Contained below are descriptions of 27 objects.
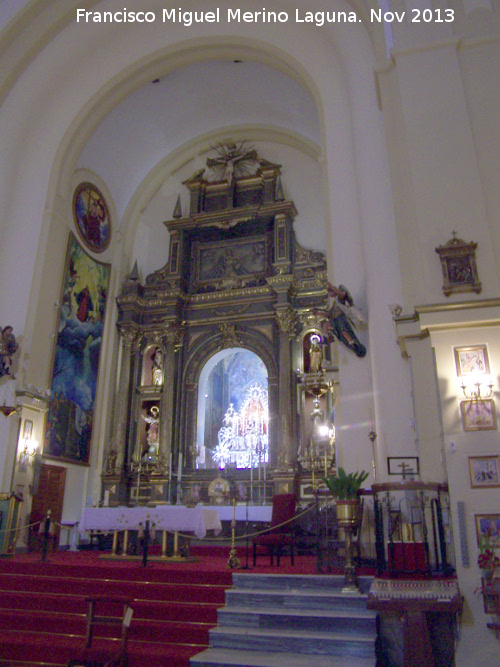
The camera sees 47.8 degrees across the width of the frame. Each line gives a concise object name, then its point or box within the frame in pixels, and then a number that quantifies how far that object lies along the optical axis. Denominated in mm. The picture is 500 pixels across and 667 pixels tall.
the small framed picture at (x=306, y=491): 11187
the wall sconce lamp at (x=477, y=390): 5852
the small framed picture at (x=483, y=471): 5645
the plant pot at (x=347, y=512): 5688
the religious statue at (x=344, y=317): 7836
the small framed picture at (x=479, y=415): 5785
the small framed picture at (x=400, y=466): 6655
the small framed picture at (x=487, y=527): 5395
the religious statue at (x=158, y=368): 13484
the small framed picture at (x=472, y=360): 5957
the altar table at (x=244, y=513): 9789
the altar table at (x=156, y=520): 7734
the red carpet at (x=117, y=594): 5125
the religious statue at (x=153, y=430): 12828
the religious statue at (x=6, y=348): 10016
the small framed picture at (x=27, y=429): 10203
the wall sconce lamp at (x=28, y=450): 10086
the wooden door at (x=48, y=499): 10250
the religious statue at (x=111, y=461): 12414
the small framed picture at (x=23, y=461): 10004
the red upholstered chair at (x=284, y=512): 8219
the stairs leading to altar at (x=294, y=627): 4668
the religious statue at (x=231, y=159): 14602
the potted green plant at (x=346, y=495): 5719
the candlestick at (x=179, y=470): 11714
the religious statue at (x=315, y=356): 11922
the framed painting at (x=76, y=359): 11484
